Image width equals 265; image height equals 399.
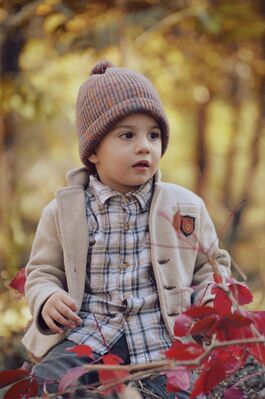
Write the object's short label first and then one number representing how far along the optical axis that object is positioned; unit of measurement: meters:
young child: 1.54
